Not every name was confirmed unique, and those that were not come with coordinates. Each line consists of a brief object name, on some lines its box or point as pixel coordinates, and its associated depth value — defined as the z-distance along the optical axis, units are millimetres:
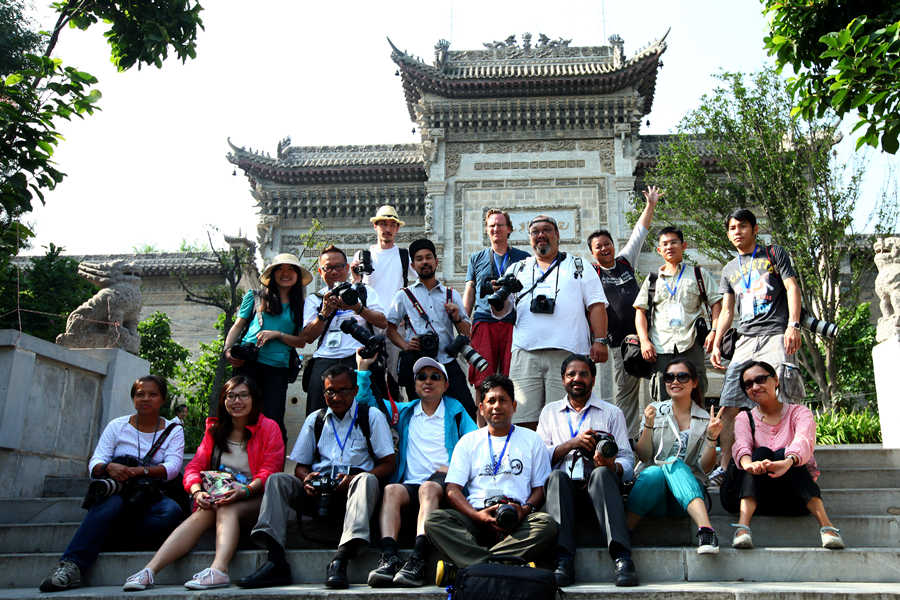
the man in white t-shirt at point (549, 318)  5773
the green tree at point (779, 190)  13094
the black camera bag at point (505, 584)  3629
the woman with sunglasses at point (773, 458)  4516
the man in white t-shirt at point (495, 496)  4160
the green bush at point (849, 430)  9919
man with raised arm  6438
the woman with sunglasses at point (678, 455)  4484
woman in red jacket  4531
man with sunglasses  4480
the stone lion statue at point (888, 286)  7297
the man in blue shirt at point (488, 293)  6281
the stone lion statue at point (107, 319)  7668
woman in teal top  5855
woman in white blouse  4547
